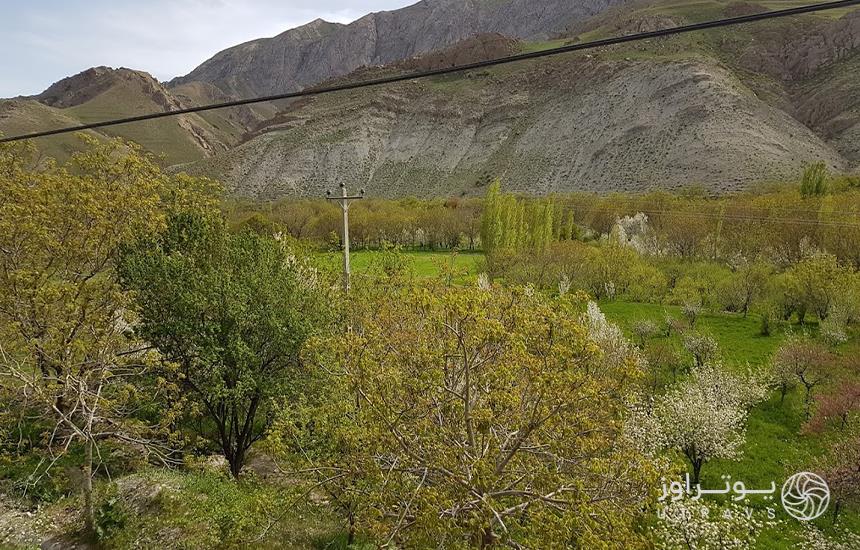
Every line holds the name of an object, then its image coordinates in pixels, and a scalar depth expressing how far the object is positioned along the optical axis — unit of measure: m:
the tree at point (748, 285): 33.41
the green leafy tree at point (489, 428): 6.41
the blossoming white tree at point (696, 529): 10.52
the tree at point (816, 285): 27.83
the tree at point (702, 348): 24.27
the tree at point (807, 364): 20.20
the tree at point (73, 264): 12.61
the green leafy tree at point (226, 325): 13.32
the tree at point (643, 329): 28.28
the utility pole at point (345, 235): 19.64
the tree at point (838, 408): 17.19
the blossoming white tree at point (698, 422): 15.64
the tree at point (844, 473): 13.05
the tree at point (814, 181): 45.78
